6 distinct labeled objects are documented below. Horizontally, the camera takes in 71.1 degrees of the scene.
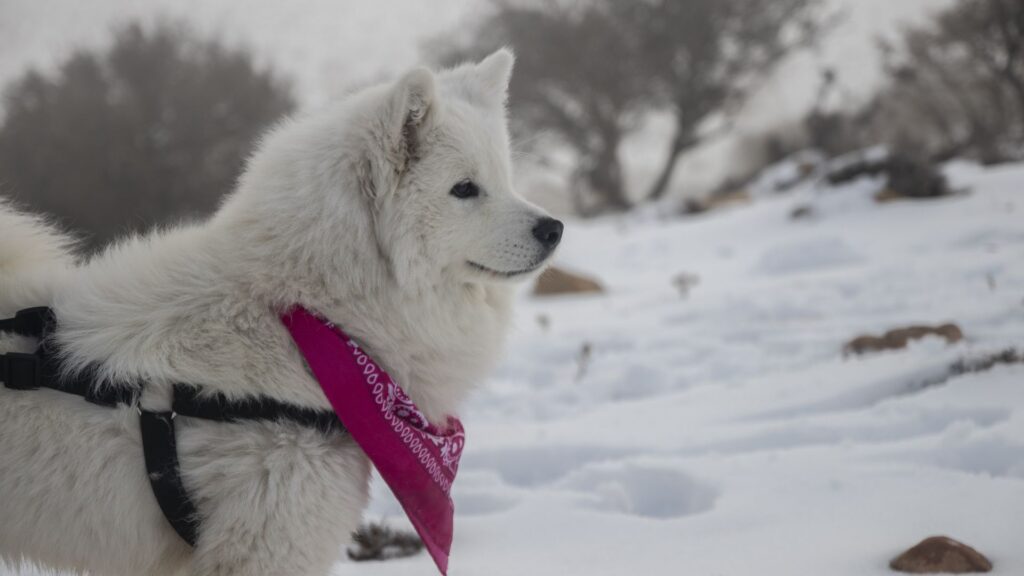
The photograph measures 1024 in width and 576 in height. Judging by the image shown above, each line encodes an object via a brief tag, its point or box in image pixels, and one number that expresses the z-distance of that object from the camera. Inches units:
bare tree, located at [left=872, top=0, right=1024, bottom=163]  571.2
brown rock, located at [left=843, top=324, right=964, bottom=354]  166.6
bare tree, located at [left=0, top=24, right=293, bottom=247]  583.2
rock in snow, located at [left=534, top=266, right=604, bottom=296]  328.5
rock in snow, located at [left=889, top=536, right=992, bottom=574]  84.7
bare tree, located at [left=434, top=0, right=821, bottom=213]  842.2
